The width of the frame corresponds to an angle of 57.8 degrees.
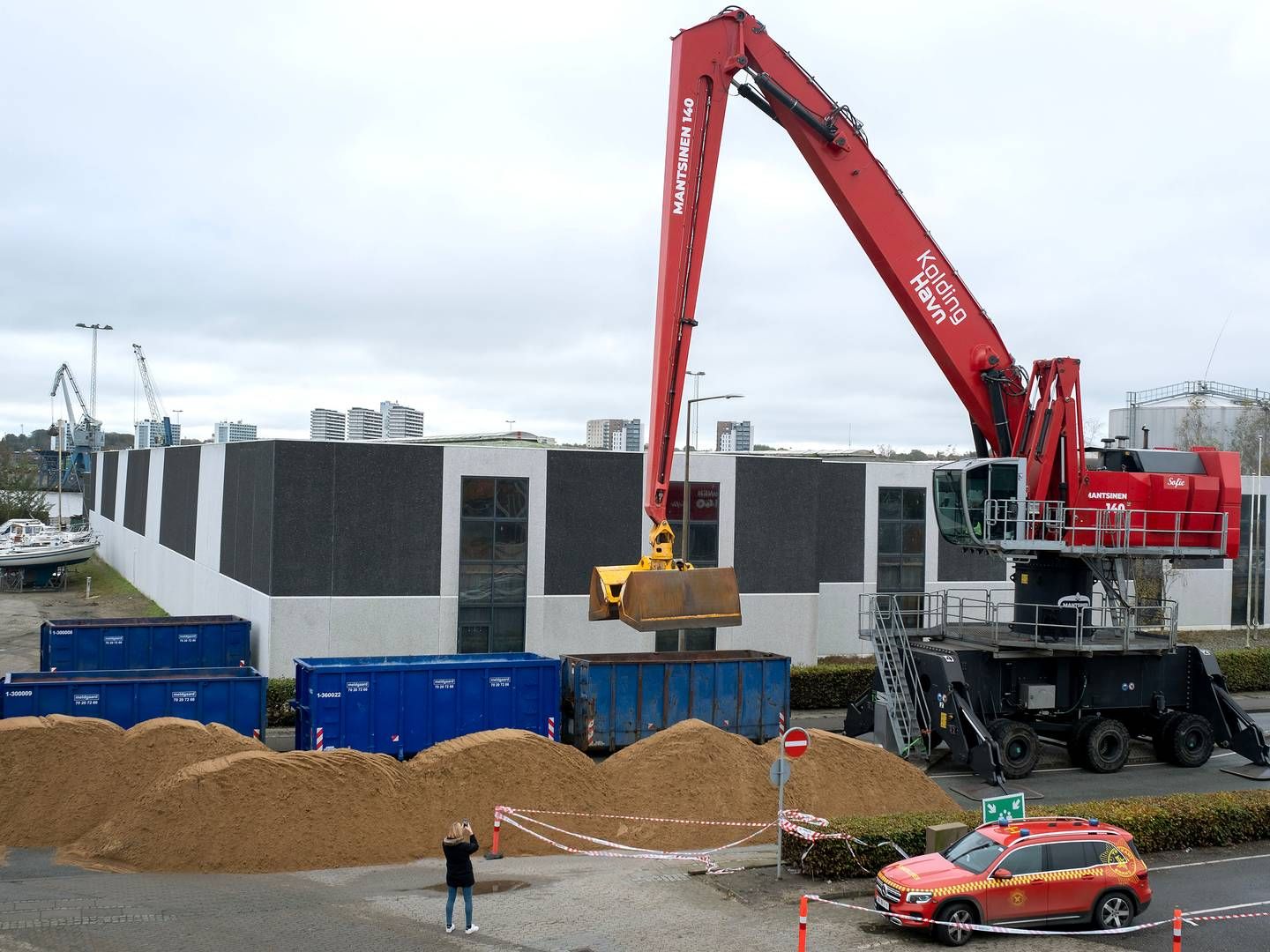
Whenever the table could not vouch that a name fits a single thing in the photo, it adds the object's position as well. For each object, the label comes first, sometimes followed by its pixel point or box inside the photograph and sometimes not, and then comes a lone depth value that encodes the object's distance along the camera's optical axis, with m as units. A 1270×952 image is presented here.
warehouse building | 30.62
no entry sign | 16.61
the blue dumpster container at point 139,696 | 21.47
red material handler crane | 22.89
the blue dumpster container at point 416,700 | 22.91
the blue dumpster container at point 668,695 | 24.61
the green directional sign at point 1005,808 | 15.57
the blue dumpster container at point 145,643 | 29.19
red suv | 14.00
